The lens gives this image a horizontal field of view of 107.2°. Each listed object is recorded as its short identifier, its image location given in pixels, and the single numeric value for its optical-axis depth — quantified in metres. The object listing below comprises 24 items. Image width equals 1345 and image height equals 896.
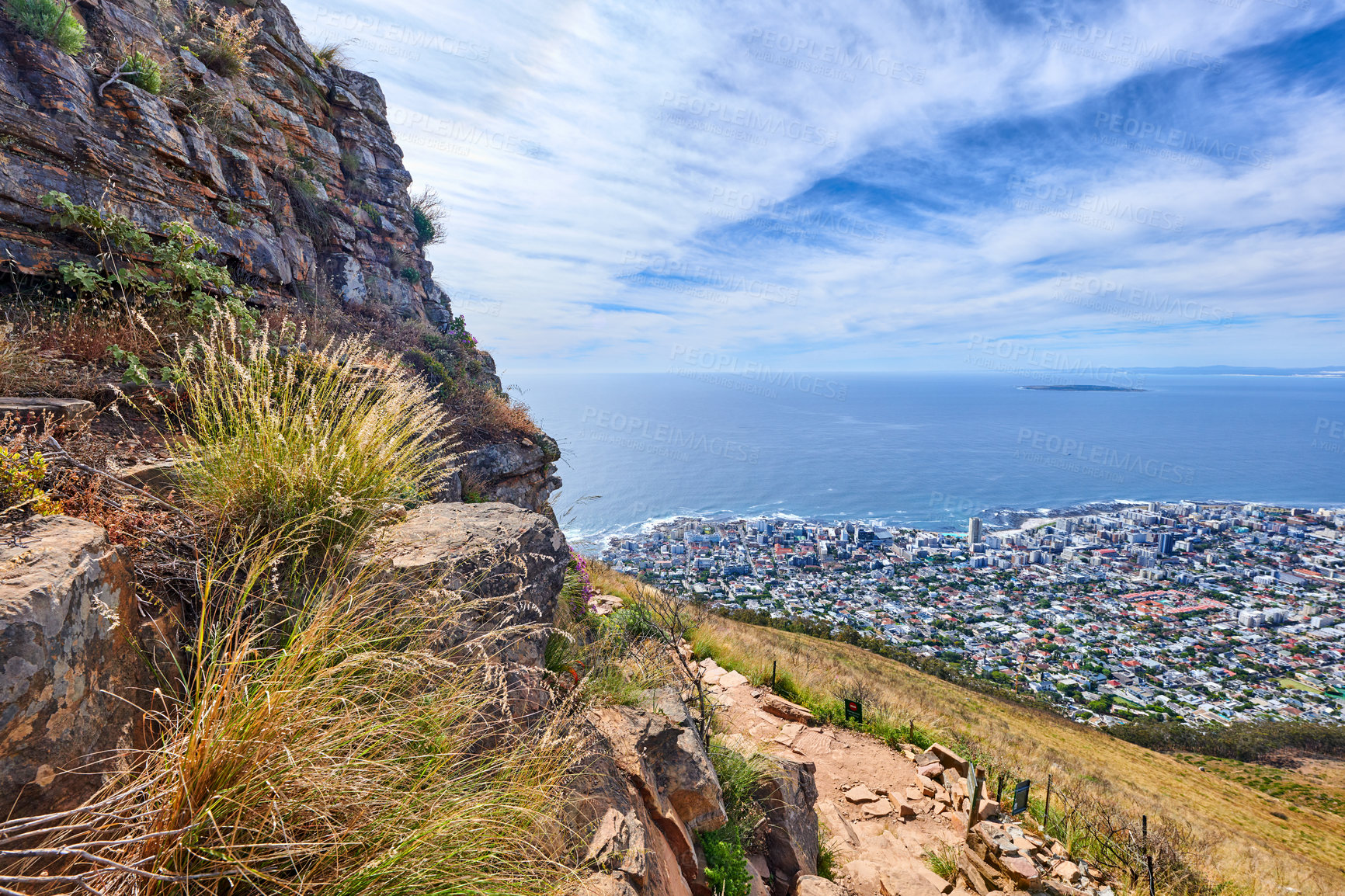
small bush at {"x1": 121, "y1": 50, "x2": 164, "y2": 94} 5.88
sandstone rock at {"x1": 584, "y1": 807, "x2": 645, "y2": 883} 2.54
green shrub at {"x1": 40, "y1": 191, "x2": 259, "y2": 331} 4.59
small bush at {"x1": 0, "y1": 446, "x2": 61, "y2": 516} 1.87
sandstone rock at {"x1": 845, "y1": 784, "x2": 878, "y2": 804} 6.56
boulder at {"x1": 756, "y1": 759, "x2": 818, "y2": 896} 4.34
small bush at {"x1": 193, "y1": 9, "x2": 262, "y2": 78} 8.09
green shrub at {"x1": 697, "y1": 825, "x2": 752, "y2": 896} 3.51
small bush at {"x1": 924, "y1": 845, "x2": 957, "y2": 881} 5.31
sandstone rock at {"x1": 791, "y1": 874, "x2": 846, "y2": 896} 3.91
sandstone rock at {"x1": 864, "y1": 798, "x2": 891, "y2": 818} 6.38
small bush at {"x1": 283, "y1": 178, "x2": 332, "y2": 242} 9.05
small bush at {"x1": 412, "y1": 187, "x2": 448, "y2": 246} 13.64
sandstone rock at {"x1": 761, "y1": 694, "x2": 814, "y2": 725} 8.18
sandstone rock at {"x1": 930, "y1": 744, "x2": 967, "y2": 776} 7.34
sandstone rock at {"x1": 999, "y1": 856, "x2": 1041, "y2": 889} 4.84
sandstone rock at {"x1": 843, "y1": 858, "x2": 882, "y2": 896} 4.73
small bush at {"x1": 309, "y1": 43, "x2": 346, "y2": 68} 11.45
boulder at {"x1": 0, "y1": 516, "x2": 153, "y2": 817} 1.39
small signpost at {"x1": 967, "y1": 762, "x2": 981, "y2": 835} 5.81
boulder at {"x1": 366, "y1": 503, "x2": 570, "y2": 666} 2.76
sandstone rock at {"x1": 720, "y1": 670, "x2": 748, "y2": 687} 8.63
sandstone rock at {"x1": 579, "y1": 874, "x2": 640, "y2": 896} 2.24
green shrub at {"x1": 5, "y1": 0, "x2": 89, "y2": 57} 4.94
